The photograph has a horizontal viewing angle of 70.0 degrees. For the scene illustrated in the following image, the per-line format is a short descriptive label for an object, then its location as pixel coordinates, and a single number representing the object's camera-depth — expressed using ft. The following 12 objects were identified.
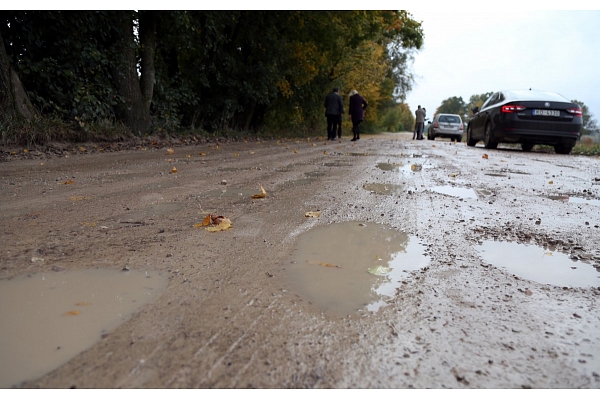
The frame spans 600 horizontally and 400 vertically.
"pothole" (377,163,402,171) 19.21
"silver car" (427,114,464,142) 77.77
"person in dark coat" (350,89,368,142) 52.09
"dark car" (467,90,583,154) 34.09
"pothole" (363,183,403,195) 13.14
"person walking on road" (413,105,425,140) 76.26
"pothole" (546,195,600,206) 12.40
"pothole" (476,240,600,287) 6.23
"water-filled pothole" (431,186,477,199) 12.72
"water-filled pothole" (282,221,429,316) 5.42
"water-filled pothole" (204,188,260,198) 12.23
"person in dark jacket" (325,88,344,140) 49.98
